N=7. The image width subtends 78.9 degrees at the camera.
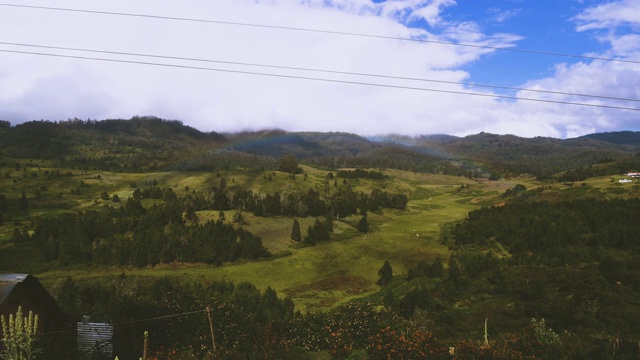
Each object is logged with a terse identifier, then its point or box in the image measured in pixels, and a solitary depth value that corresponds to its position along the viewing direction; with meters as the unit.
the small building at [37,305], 22.69
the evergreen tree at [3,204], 101.11
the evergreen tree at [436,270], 51.19
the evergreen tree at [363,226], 89.69
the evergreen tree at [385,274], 53.38
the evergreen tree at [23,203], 106.19
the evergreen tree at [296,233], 79.44
